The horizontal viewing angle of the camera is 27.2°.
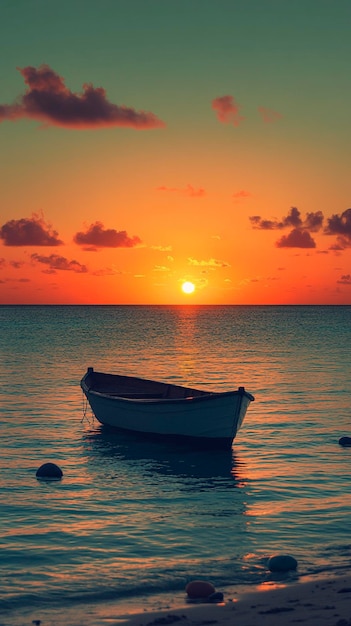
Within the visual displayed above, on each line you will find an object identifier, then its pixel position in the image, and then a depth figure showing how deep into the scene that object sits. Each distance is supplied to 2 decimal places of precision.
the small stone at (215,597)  12.45
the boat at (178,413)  25.97
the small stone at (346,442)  28.94
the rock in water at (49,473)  22.86
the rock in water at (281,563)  14.20
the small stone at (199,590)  12.70
